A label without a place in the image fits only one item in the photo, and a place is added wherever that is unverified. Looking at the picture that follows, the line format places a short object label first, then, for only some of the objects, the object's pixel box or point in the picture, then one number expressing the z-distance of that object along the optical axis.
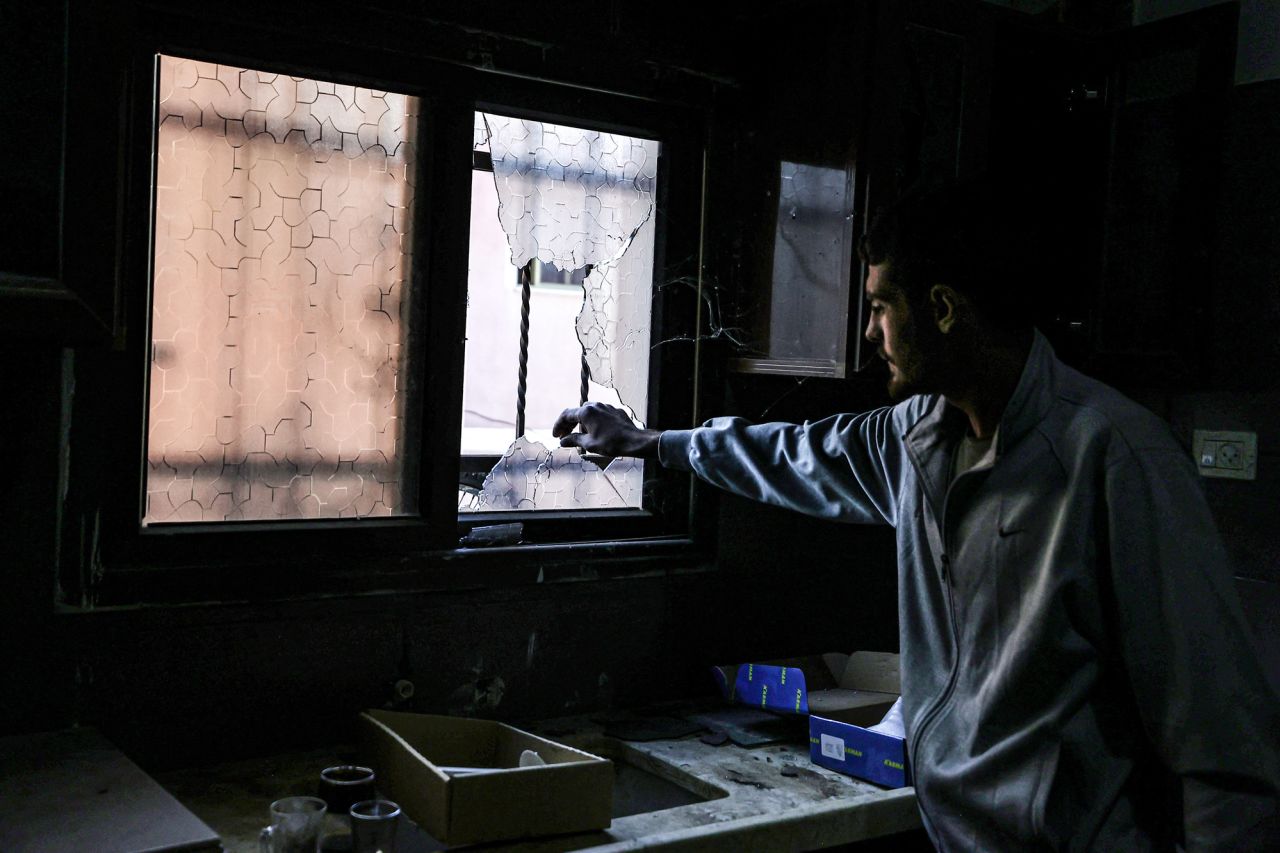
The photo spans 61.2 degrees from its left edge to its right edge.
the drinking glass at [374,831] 1.32
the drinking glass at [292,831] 1.27
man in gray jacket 1.27
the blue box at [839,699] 1.74
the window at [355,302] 1.71
